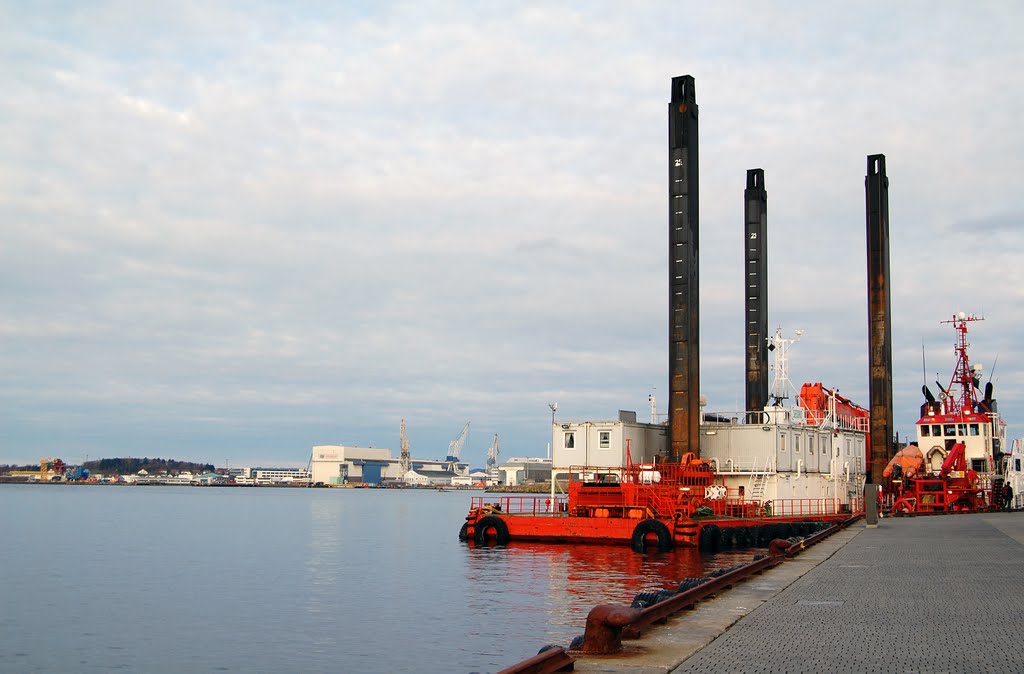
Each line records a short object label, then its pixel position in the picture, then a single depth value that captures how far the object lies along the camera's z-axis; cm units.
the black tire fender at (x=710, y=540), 4481
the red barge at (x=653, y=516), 4488
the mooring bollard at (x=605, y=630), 1244
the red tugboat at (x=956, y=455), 6775
